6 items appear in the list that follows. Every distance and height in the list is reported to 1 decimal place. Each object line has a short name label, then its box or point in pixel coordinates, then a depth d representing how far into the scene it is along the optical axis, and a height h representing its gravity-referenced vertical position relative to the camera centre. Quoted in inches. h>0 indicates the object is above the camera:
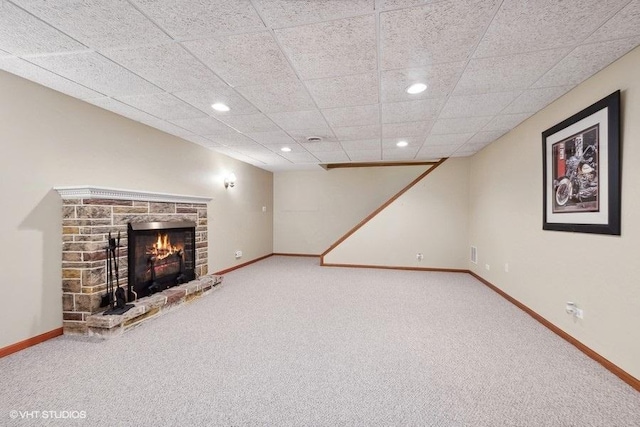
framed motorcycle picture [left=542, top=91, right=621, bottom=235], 81.7 +15.9
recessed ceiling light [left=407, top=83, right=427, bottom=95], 95.3 +46.2
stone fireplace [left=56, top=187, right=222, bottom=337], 106.7 -20.0
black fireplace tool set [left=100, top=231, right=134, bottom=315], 113.3 -34.4
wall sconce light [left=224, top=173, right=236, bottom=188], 212.4 +26.4
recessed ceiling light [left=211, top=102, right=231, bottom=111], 112.3 +45.9
